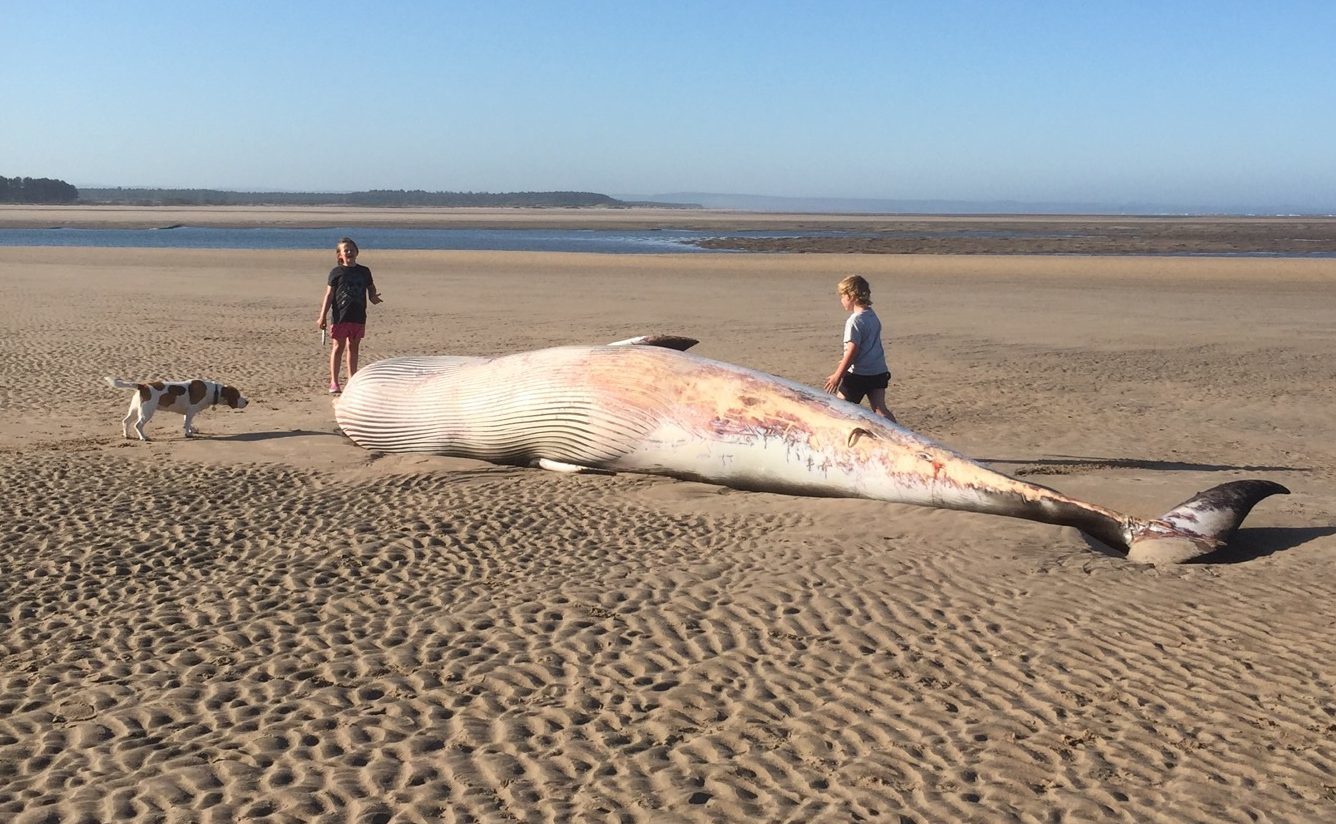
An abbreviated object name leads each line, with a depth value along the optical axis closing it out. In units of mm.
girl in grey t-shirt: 9898
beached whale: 8061
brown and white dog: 10859
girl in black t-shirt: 13117
